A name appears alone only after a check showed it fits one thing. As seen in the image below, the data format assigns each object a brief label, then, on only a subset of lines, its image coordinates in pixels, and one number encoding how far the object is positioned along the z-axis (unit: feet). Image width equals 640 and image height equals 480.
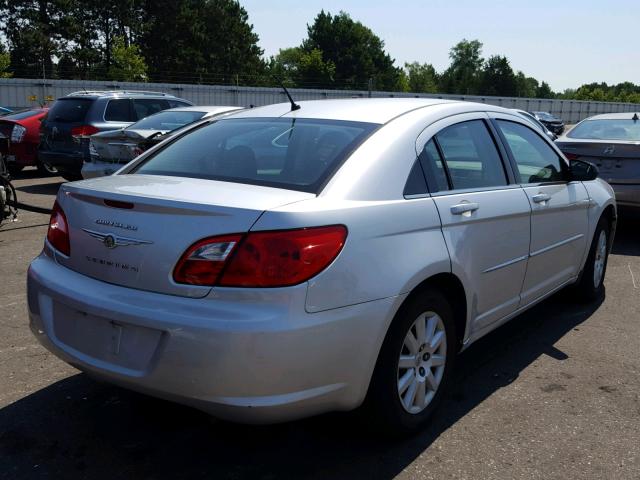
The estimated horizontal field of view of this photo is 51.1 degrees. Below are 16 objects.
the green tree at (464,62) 421.18
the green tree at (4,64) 141.08
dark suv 36.88
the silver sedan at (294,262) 8.24
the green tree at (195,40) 212.23
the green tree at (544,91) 471.62
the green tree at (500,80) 365.61
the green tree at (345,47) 308.19
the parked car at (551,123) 112.91
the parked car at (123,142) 29.73
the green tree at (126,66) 161.68
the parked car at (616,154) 25.08
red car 42.60
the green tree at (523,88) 380.93
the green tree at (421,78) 389.80
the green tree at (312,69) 273.54
